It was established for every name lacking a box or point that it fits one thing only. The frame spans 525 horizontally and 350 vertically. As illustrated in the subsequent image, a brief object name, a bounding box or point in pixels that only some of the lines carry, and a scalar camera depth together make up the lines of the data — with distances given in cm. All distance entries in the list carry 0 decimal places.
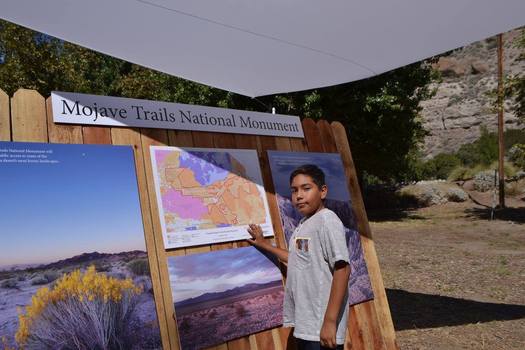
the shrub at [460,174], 2914
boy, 245
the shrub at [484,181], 2558
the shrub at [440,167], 3291
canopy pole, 1980
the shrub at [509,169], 2714
